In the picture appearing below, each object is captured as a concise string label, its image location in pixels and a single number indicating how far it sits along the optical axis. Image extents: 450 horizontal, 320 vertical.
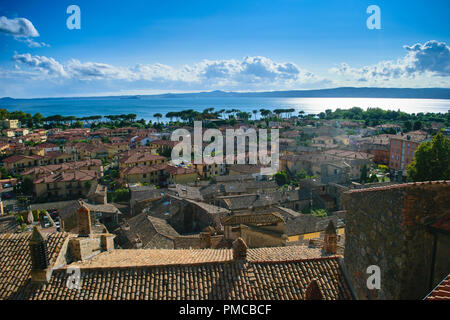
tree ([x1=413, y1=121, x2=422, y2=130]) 101.82
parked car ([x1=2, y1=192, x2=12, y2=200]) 45.64
